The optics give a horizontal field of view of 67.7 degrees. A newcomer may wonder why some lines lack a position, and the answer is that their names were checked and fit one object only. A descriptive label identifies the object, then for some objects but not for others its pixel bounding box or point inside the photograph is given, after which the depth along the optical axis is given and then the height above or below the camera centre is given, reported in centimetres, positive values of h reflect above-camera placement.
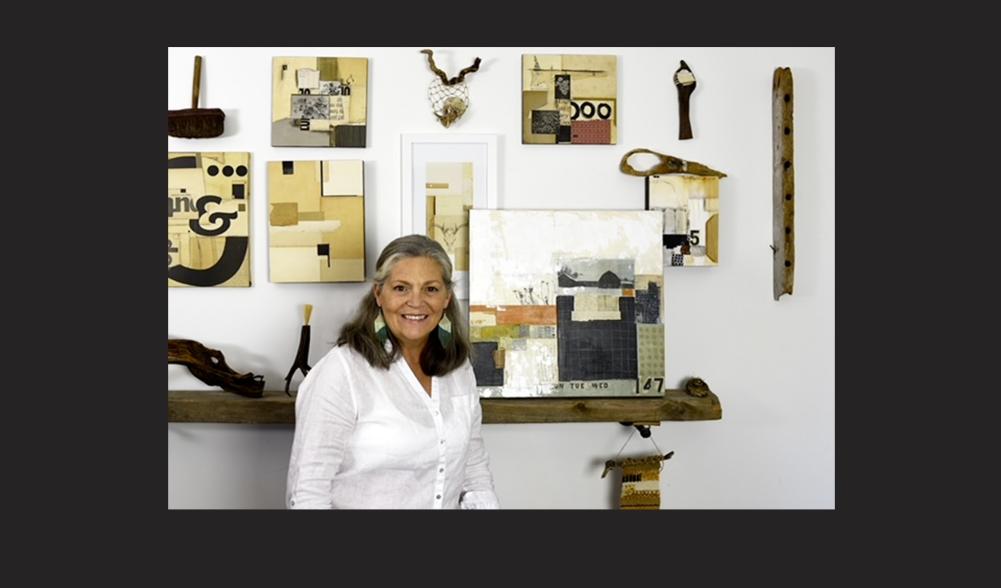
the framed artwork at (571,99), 272 +71
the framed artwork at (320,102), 270 +69
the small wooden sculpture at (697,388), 267 -34
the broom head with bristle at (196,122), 264 +60
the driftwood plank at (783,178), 269 +42
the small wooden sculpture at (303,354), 262 -22
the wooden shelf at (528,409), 253 -40
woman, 187 -29
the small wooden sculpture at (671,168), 270 +45
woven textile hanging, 275 -71
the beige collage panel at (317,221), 269 +26
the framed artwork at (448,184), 270 +39
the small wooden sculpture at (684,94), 271 +72
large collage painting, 265 -4
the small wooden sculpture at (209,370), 258 -27
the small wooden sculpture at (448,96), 268 +71
